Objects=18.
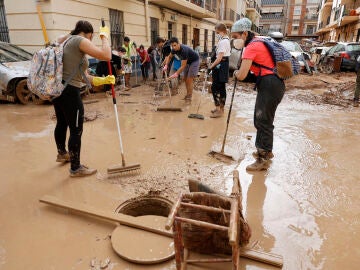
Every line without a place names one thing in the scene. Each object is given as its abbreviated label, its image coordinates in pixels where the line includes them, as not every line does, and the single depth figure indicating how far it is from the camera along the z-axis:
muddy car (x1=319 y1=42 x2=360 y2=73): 11.93
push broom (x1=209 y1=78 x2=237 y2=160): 3.78
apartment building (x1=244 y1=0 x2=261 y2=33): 37.33
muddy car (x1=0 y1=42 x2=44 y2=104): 6.54
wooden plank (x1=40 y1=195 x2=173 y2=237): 2.31
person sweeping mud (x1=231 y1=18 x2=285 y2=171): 3.07
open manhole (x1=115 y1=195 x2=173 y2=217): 2.77
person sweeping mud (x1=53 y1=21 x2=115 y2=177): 2.76
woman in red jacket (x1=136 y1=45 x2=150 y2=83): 9.97
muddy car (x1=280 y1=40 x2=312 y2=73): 12.00
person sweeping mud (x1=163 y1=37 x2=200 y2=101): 6.13
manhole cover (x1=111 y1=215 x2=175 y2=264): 2.06
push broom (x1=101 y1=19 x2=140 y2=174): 3.26
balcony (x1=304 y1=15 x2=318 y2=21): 51.92
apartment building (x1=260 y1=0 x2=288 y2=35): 53.62
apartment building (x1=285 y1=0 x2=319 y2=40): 51.47
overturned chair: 1.80
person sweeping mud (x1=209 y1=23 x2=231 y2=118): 5.34
